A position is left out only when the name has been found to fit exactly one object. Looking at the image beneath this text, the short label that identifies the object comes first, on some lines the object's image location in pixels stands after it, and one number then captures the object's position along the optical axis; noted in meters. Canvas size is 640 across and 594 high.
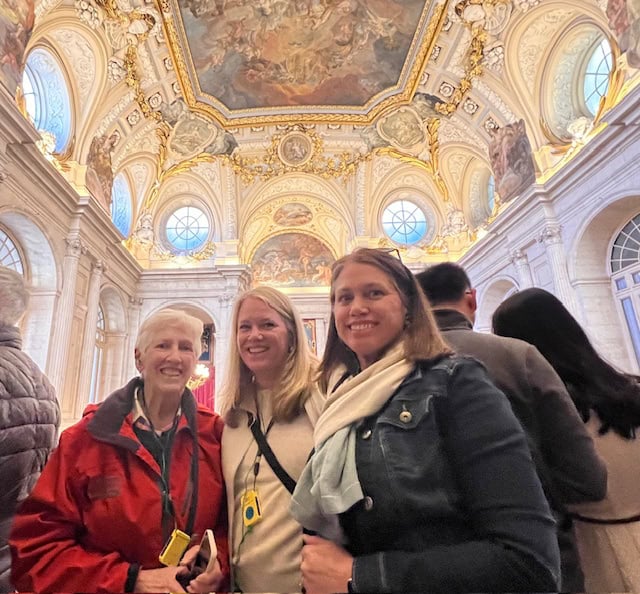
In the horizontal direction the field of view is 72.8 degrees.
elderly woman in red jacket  1.36
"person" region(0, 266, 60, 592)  1.77
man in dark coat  1.48
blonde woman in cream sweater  1.50
